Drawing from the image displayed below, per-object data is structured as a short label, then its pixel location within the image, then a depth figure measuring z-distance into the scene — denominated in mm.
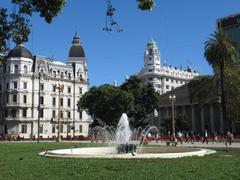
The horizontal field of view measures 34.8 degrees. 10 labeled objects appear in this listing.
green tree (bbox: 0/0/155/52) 10133
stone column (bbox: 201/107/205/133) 110812
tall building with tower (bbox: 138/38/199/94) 161625
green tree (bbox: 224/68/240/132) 62484
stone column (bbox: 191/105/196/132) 113100
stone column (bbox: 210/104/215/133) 107519
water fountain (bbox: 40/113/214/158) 24094
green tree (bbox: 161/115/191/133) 95562
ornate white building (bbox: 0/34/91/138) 92875
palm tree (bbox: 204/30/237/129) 57250
